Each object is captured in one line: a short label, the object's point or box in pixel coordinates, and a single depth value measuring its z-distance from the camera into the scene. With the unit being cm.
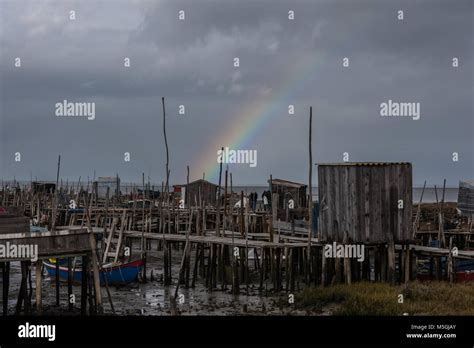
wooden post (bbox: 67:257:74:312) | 2235
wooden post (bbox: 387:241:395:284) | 2494
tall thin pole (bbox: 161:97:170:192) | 2978
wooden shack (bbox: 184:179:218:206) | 5512
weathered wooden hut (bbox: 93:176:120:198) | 5121
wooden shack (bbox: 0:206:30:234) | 2012
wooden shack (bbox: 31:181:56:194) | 6694
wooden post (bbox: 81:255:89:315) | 2012
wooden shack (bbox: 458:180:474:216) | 4809
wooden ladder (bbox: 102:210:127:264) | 2842
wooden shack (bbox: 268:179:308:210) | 4346
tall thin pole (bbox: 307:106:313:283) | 2588
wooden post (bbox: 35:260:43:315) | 1880
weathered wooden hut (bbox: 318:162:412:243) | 2497
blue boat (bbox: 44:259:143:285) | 2819
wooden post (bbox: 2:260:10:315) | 2078
